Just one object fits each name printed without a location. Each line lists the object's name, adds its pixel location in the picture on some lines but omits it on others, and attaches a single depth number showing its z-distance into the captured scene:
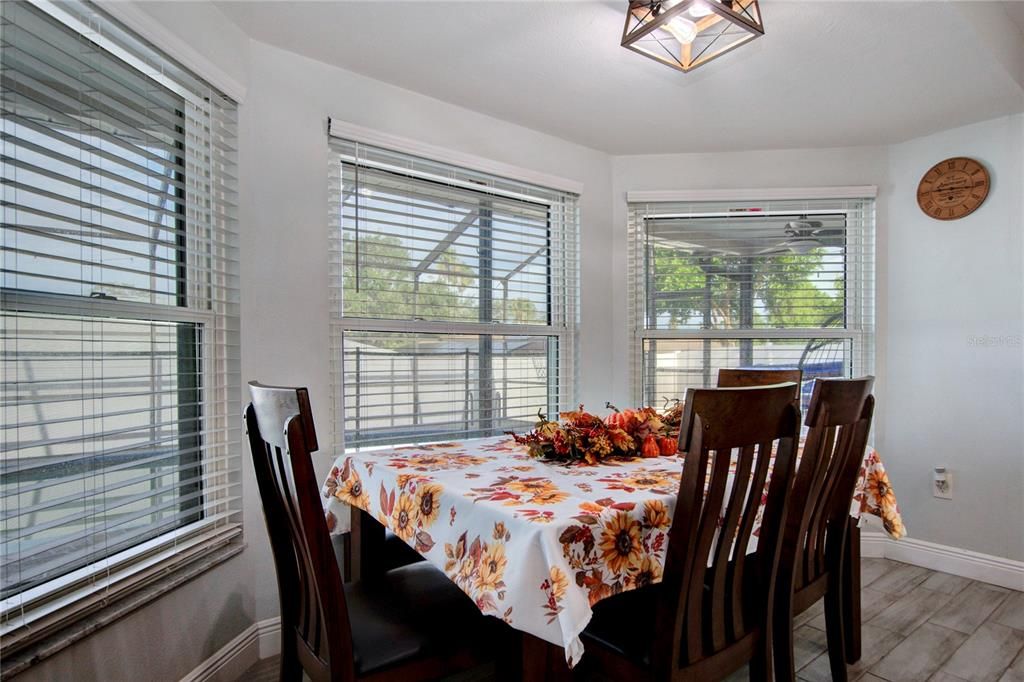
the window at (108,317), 1.33
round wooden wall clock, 2.90
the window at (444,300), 2.43
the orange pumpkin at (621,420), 1.98
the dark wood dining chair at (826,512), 1.51
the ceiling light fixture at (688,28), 1.66
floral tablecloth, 1.13
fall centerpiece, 1.83
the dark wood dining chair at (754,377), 2.47
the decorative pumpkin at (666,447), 1.97
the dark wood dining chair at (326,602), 1.20
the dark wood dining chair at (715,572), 1.20
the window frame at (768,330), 3.25
